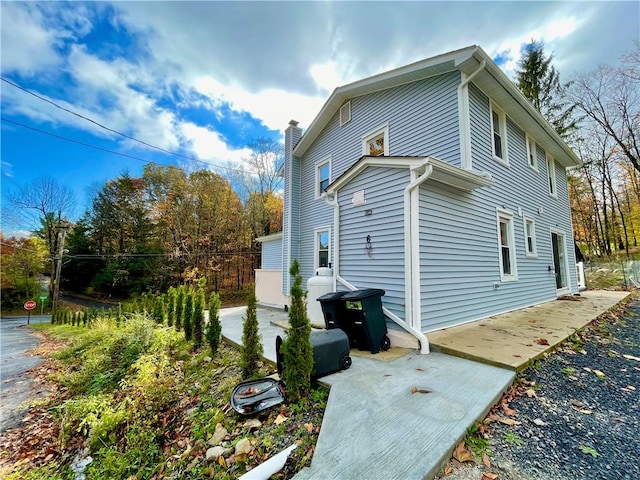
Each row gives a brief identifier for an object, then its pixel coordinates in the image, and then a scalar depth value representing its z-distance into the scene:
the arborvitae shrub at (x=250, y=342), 3.37
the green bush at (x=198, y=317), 5.32
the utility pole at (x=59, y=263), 15.84
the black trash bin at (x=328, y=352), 3.02
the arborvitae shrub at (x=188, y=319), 5.56
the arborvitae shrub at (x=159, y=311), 7.40
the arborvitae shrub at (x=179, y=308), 6.50
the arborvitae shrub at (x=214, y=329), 4.63
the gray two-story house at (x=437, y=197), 4.44
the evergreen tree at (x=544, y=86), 14.54
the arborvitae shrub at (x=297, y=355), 2.69
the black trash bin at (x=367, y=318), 3.91
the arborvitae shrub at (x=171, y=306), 6.87
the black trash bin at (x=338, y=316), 4.15
